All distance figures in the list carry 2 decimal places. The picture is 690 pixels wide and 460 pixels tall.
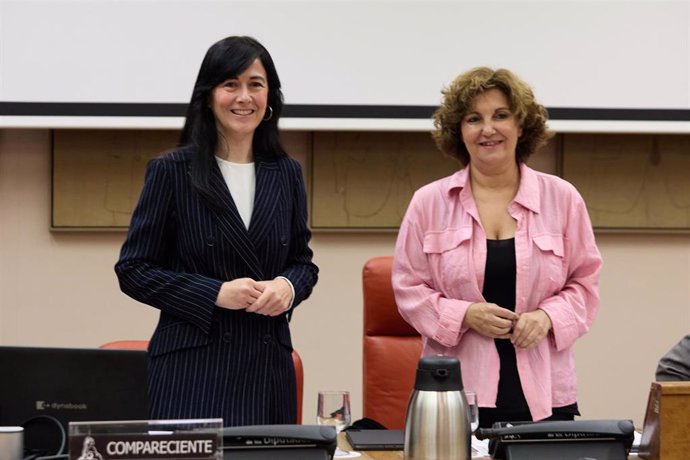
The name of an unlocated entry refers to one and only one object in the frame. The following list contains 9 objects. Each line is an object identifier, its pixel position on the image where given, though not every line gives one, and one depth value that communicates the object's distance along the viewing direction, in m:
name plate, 3.06
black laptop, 3.26
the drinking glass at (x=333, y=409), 3.65
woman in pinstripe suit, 3.82
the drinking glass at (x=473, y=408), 3.51
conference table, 3.58
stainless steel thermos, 3.34
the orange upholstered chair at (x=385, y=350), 4.47
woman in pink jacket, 4.04
